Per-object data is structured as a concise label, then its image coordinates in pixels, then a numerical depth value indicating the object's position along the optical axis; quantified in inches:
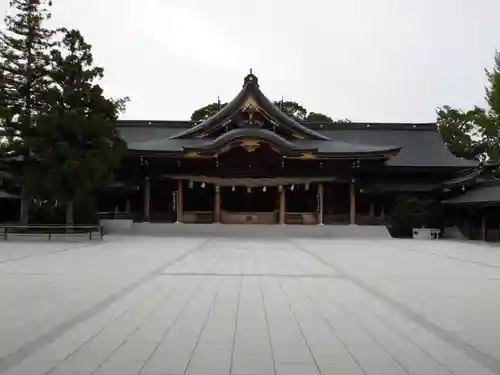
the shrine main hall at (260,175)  1218.6
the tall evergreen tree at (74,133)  911.7
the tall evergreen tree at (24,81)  952.9
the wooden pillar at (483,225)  1117.1
